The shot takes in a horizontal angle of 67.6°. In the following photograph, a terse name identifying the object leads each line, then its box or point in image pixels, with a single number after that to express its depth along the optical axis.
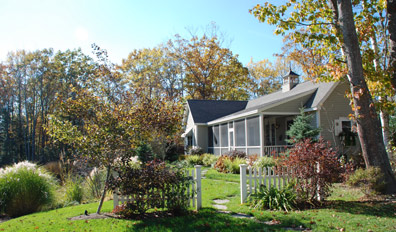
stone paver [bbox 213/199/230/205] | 7.59
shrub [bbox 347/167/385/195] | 7.09
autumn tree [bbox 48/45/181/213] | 6.21
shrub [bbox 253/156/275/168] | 12.68
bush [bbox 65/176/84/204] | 9.14
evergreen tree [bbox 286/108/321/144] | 13.27
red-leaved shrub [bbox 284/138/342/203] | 6.59
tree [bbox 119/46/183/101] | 33.31
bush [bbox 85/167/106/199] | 9.50
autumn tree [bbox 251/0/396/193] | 7.46
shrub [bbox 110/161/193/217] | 6.06
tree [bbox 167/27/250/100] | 34.53
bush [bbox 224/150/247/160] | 15.69
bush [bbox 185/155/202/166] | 18.94
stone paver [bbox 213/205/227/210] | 6.83
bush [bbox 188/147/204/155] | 22.03
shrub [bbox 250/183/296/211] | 6.53
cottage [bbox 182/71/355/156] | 14.53
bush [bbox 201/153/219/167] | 17.77
